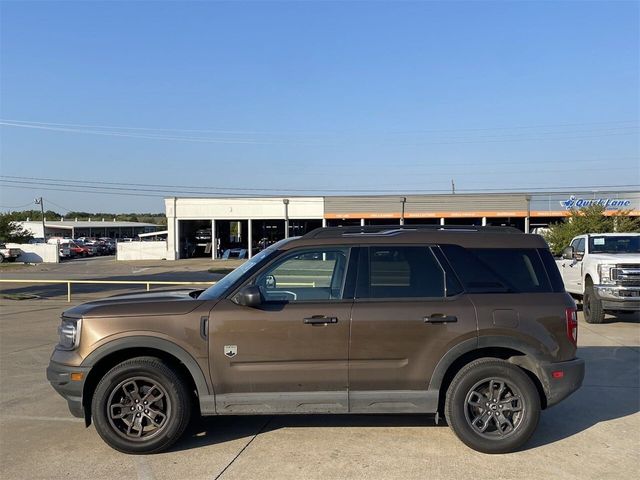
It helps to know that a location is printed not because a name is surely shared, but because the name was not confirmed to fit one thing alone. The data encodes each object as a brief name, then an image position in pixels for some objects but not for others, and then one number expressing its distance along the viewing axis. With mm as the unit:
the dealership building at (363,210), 48094
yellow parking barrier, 16478
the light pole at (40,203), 80188
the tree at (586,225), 28250
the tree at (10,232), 55562
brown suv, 4559
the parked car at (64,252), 57594
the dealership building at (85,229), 91562
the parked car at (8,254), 49156
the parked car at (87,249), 63031
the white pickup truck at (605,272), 10820
